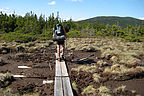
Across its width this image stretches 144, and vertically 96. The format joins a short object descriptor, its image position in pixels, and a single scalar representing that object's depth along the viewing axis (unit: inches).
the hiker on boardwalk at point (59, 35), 307.3
